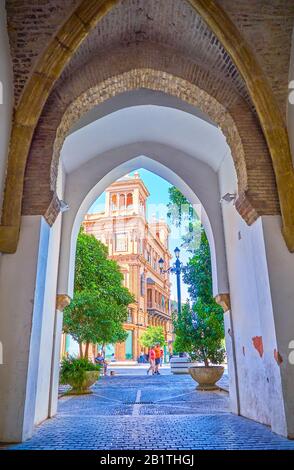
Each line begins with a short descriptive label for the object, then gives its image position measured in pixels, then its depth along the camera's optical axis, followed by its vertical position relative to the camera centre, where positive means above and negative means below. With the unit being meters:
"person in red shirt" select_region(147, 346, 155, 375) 19.69 -0.26
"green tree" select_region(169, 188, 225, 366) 11.30 +1.40
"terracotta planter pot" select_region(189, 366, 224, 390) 10.97 -0.56
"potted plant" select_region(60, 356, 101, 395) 10.05 -0.44
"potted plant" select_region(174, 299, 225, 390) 11.05 +0.49
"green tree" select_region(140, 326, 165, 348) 35.53 +1.75
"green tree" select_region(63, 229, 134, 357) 13.41 +2.37
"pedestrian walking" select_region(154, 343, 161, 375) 19.77 +0.00
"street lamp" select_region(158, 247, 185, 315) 16.36 +3.91
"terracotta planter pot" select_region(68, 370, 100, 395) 10.23 -0.74
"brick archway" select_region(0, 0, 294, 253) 5.11 +3.72
